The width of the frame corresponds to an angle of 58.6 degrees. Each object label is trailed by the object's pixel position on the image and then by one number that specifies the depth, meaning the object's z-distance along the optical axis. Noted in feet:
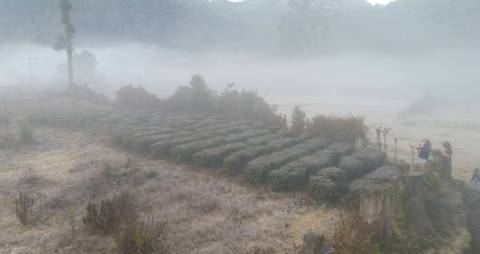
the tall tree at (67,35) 100.99
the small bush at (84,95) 90.17
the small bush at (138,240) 20.07
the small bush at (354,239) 18.81
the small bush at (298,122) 49.48
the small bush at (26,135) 48.62
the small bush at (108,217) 23.07
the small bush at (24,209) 24.81
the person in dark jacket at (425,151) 37.47
